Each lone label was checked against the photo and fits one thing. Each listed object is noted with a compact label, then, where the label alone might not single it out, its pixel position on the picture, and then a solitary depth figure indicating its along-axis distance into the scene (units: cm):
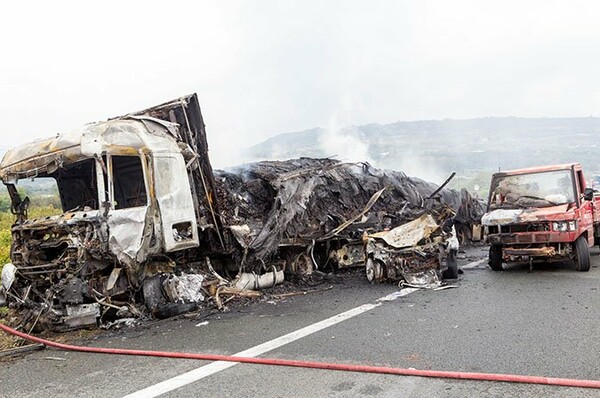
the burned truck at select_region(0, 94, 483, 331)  697
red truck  963
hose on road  418
